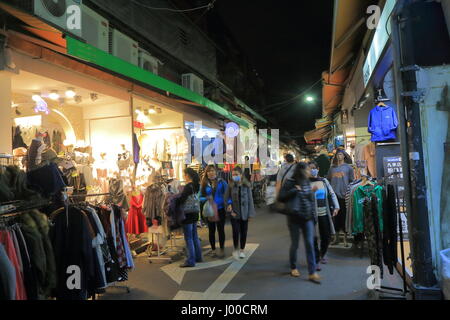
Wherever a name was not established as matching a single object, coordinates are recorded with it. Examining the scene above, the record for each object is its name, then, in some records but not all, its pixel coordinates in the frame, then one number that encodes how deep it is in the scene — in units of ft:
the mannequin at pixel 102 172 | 24.62
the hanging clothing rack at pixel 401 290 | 13.64
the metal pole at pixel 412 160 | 13.65
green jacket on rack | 20.24
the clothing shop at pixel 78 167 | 11.91
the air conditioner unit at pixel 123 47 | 27.78
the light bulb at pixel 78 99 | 23.86
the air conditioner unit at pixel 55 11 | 15.40
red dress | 23.45
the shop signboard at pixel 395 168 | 21.43
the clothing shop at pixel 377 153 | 14.11
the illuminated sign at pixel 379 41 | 15.33
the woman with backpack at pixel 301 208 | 16.70
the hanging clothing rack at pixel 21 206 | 11.43
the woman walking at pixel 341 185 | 23.52
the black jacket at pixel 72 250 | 12.56
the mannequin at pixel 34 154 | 15.15
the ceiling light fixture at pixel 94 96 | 23.89
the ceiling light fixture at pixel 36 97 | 20.81
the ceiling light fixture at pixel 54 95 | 21.56
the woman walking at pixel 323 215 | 19.15
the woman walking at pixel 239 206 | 21.30
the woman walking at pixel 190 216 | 20.42
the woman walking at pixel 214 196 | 22.58
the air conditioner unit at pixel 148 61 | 32.02
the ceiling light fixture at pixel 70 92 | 21.87
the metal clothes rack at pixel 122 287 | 15.84
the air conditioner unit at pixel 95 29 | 23.53
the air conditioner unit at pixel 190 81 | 42.06
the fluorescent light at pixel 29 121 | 20.56
